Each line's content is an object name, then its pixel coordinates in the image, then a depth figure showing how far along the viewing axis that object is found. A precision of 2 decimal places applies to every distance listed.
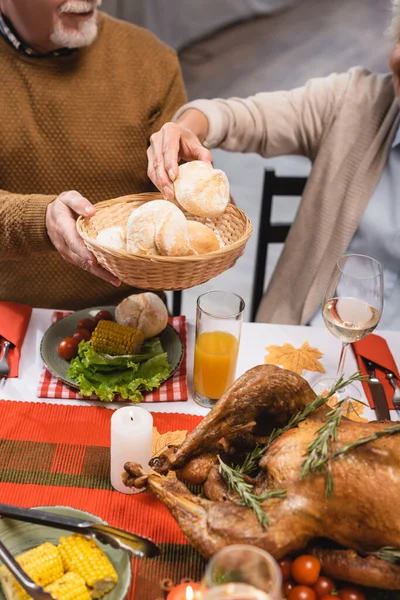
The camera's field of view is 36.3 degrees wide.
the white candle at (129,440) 1.16
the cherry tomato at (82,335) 1.51
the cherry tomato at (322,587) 0.96
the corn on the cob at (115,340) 1.45
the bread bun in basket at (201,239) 1.25
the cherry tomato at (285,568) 0.97
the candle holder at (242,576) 0.65
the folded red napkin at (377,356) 1.49
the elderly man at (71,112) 1.83
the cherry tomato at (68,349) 1.48
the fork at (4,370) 1.43
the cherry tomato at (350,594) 0.96
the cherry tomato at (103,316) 1.61
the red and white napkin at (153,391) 1.41
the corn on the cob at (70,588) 0.90
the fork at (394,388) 1.43
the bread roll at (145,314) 1.52
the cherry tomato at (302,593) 0.94
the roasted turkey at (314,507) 0.93
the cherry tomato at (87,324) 1.57
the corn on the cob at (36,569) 0.90
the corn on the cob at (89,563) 0.92
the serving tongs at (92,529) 0.91
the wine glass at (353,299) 1.35
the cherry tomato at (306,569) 0.95
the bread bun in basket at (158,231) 1.21
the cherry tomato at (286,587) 0.96
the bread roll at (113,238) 1.28
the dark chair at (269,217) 2.17
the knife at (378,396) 1.38
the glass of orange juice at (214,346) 1.40
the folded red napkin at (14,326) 1.49
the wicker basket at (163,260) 1.13
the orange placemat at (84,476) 1.03
